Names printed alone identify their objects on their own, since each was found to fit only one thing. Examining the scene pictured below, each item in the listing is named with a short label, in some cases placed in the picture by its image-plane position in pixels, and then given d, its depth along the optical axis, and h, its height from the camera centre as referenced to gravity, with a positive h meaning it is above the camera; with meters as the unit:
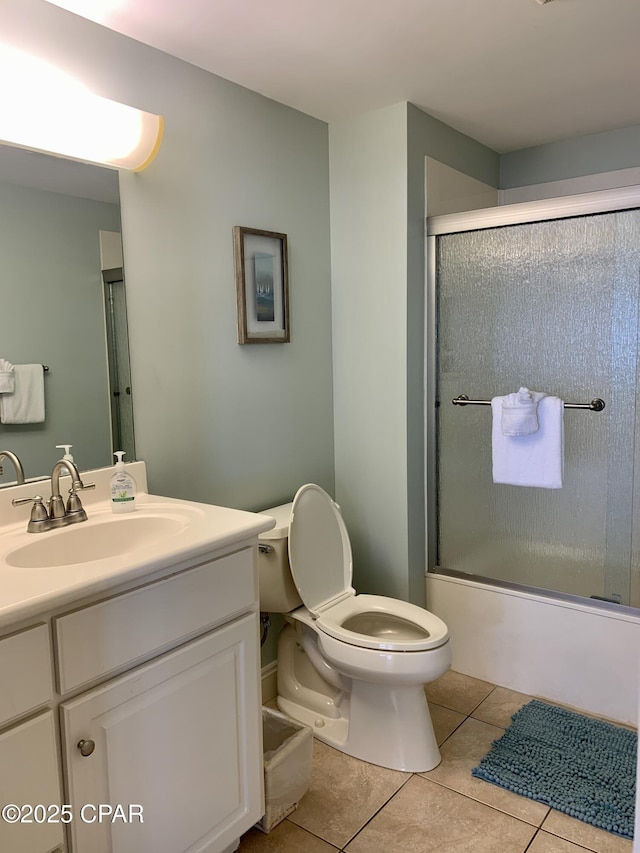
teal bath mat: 1.84 -1.24
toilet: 1.96 -0.88
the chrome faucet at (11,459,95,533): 1.59 -0.33
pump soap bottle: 1.76 -0.32
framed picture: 2.23 +0.31
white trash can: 1.76 -1.09
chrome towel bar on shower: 2.37 -0.15
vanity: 1.16 -0.62
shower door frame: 2.22 +0.54
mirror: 1.66 +0.20
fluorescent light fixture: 1.59 +0.67
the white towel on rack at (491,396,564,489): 2.34 -0.31
